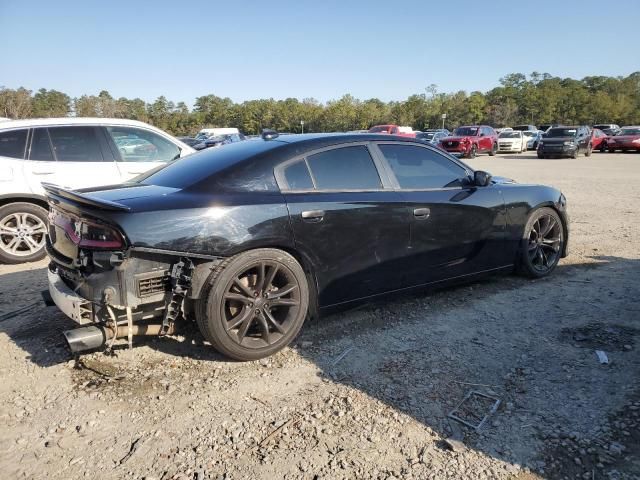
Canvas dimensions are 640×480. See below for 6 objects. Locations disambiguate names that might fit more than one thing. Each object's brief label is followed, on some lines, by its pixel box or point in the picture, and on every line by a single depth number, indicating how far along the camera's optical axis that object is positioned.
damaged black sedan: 3.02
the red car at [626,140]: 30.53
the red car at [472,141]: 27.38
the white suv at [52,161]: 5.89
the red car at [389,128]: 29.12
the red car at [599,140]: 31.58
